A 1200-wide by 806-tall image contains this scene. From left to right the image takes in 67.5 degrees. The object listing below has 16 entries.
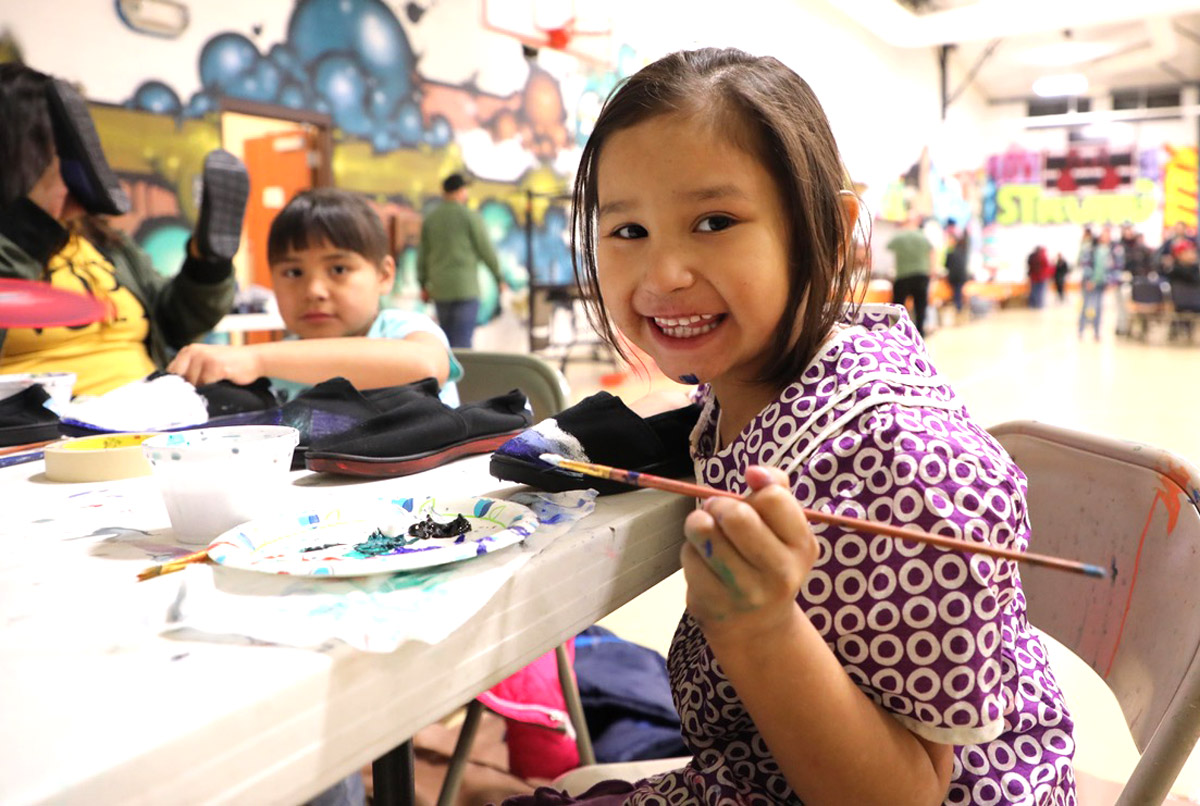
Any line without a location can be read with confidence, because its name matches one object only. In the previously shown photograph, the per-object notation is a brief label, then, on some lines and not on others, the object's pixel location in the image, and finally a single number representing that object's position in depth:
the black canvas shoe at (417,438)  0.94
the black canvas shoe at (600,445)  0.83
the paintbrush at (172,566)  0.62
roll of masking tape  0.96
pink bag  1.66
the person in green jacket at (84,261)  1.75
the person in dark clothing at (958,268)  13.82
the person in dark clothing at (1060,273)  17.72
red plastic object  1.25
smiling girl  0.63
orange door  5.98
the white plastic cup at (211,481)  0.71
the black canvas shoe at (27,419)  1.20
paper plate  0.60
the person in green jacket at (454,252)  6.13
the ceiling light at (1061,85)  16.95
